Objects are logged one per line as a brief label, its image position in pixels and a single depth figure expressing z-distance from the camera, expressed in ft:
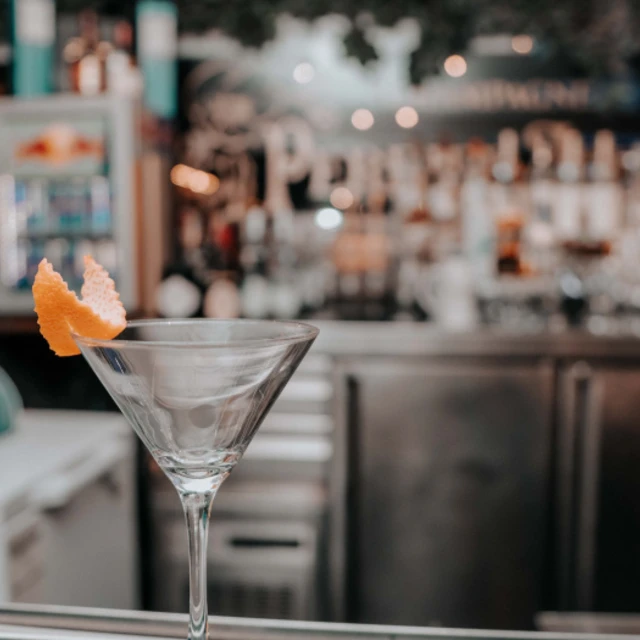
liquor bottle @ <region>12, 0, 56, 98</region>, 8.36
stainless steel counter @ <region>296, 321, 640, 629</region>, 7.19
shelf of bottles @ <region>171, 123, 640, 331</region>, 8.92
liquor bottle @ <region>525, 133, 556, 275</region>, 9.15
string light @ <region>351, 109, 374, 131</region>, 9.43
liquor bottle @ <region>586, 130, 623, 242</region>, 9.07
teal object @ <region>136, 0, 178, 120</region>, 8.70
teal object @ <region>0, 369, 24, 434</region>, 4.95
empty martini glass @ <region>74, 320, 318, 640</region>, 1.49
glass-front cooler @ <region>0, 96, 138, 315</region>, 8.11
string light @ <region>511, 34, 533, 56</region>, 9.25
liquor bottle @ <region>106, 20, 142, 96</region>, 8.51
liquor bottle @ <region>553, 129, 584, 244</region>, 9.13
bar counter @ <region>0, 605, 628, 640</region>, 1.74
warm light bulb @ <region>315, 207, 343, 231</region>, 9.52
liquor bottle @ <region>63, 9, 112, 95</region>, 8.54
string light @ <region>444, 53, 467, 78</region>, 9.32
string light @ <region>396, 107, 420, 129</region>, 9.41
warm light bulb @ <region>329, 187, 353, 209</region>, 9.56
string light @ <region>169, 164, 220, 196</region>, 9.53
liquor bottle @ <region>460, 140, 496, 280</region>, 9.17
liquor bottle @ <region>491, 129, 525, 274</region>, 8.91
